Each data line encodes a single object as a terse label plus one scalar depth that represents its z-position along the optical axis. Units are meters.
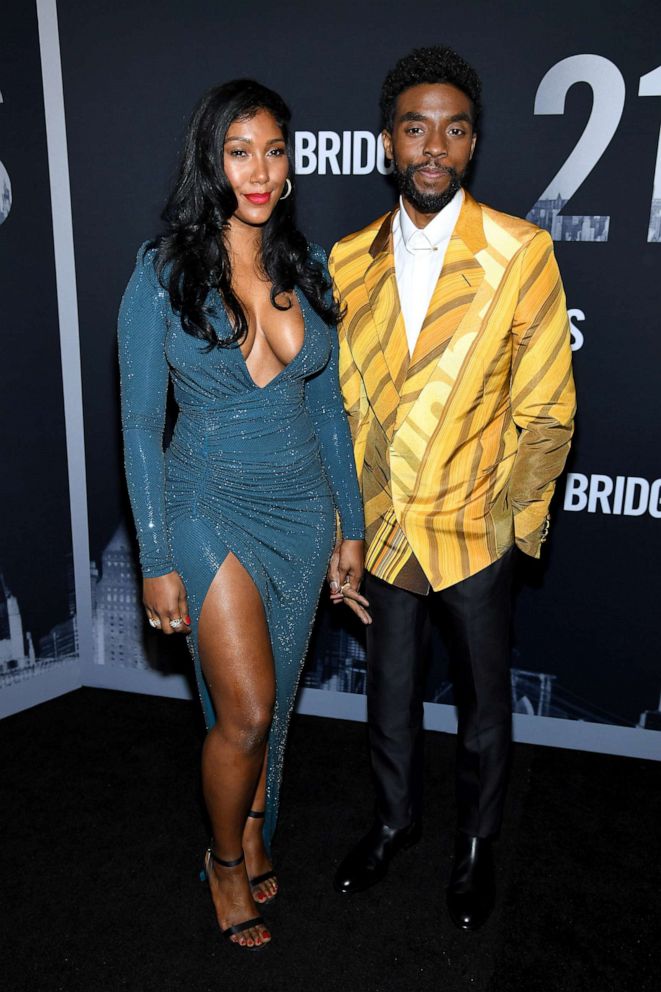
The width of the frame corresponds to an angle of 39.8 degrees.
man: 2.19
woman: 2.06
